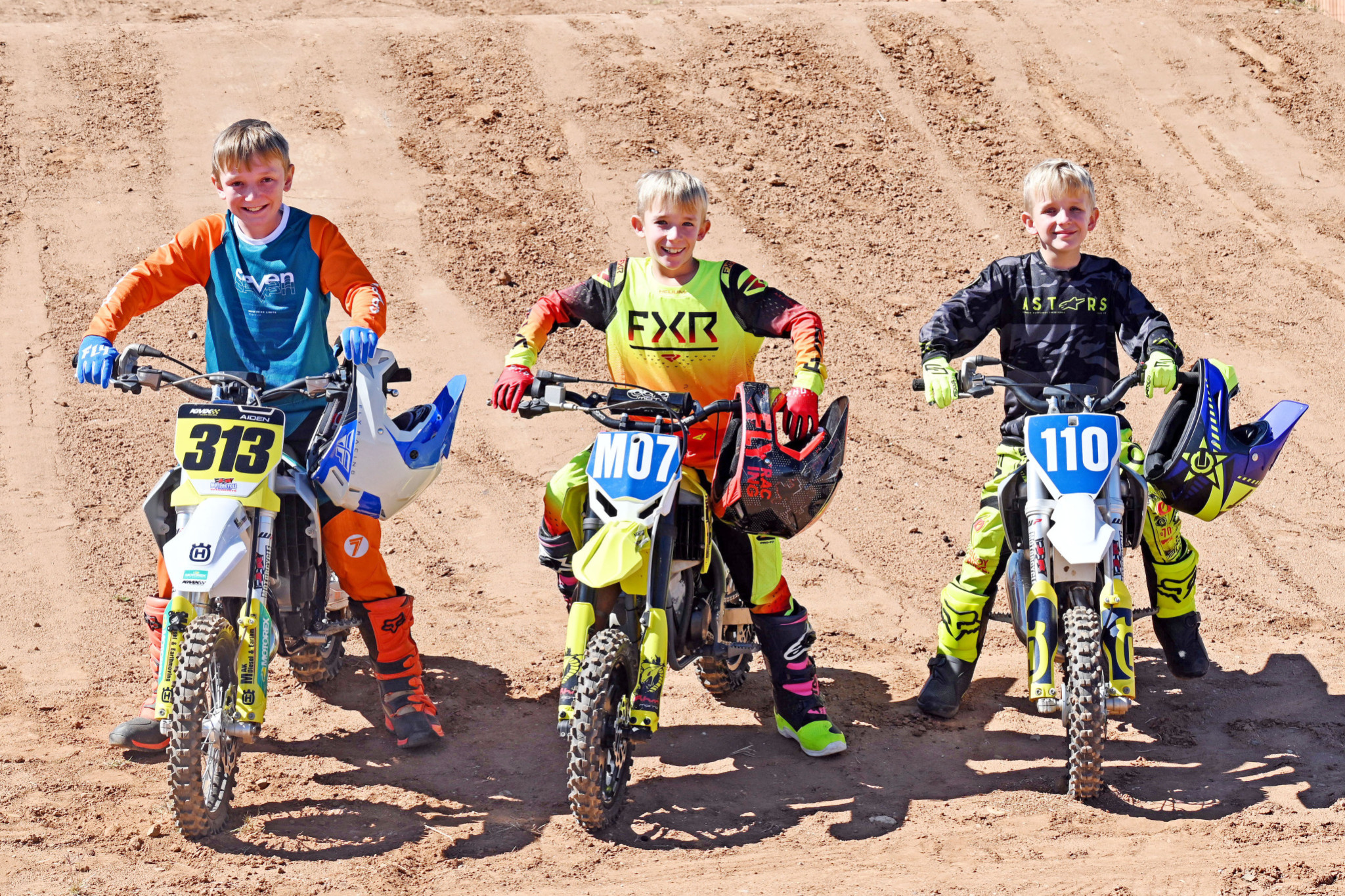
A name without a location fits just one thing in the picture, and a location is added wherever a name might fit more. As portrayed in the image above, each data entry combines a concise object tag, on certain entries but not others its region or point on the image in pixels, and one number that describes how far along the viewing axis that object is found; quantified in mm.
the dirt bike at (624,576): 9344
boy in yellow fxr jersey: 10375
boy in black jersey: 10945
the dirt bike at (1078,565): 9797
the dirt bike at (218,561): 9250
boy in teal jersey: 10852
